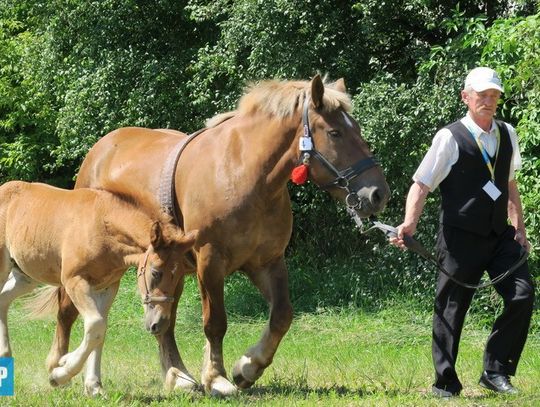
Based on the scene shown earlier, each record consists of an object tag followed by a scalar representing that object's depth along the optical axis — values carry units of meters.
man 12.90
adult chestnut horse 13.70
